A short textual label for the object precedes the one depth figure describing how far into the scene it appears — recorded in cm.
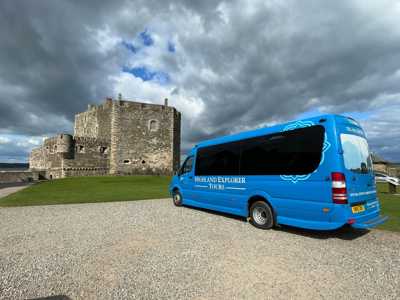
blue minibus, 497
